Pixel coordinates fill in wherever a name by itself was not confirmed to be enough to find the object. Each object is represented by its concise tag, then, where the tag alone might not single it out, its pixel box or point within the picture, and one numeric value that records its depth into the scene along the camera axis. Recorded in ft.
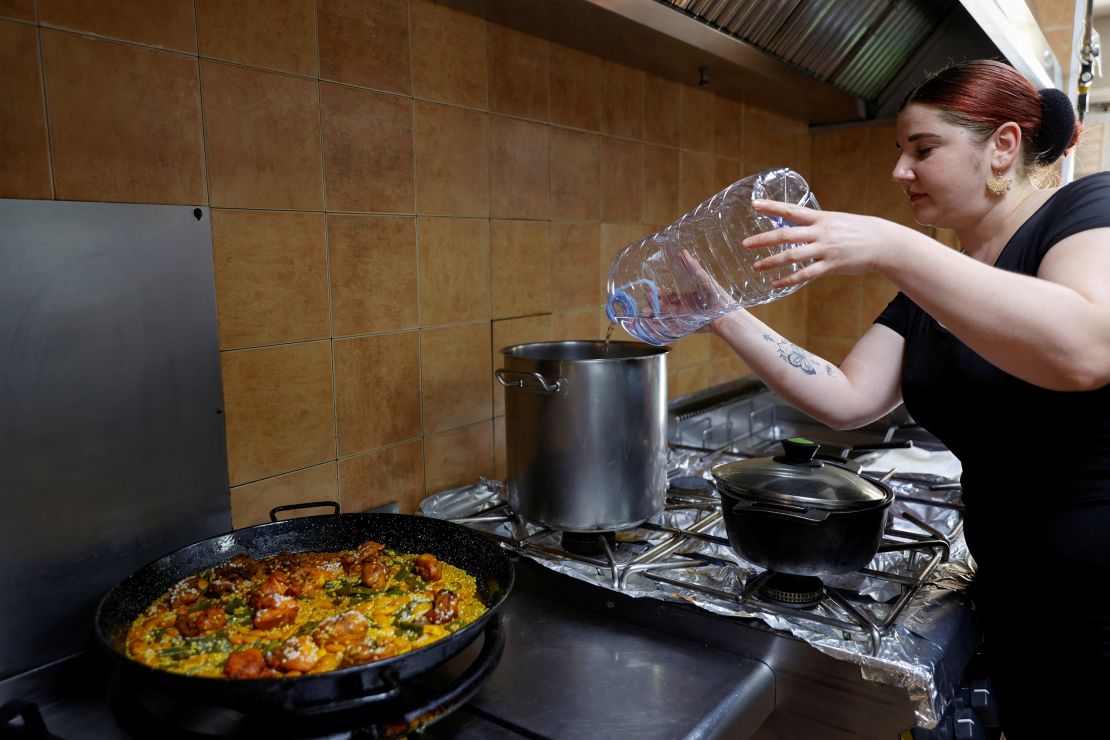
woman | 2.81
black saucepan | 3.41
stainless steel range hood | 5.04
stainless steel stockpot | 3.84
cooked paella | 2.72
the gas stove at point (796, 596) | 3.20
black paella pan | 2.33
